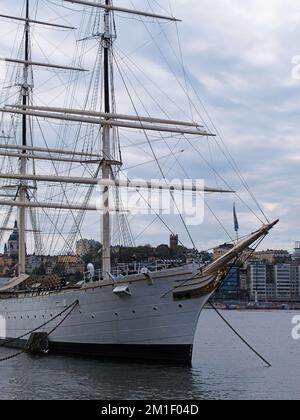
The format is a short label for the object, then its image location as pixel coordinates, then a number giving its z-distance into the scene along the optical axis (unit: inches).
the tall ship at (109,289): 1270.9
